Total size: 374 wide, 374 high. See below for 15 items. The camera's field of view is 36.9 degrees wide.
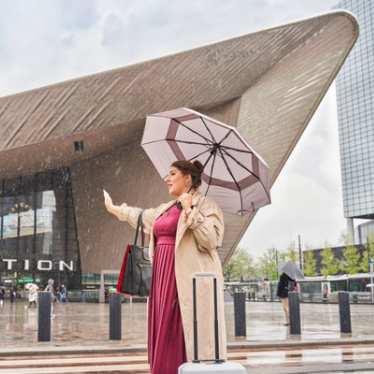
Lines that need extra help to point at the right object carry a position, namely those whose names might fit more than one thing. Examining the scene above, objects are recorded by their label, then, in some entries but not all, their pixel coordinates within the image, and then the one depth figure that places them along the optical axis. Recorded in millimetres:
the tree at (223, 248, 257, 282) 83838
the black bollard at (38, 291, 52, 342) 9334
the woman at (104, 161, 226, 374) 3545
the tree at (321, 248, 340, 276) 59656
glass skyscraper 106675
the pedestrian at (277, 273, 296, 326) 12844
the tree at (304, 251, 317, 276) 64188
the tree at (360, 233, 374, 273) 54962
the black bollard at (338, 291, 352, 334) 10938
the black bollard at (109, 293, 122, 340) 9742
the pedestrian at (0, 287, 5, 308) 37544
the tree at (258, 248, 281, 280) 71700
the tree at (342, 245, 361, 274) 56531
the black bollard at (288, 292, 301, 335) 10641
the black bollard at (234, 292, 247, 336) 10281
